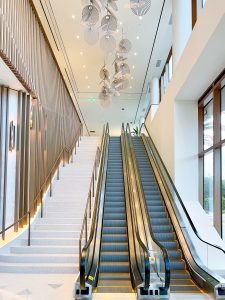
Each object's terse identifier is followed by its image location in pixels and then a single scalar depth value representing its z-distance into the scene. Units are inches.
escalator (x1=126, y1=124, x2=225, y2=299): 166.6
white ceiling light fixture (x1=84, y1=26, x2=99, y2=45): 167.8
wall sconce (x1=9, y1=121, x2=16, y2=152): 247.7
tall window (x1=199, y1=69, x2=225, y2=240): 219.9
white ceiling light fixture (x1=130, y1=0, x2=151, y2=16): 132.9
